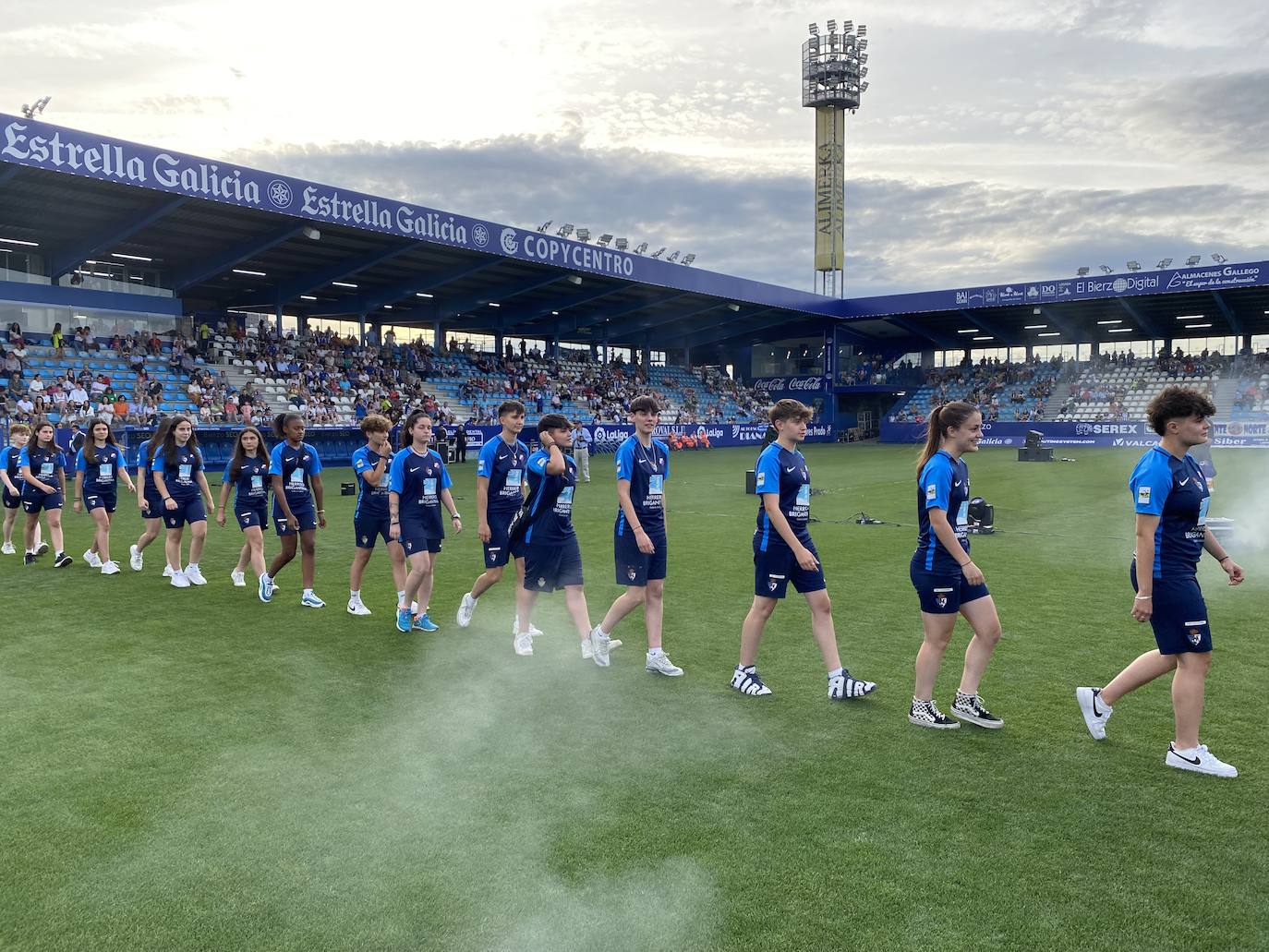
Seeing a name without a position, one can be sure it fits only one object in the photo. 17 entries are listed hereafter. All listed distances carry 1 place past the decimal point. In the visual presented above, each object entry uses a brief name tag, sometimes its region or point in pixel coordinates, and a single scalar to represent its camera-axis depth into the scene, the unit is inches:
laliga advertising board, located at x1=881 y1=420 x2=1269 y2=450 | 1578.5
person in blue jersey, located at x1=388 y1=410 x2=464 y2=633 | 308.0
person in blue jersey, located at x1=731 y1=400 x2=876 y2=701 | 229.6
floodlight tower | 2347.4
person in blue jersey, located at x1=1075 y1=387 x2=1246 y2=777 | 180.9
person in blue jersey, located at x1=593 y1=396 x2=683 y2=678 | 254.7
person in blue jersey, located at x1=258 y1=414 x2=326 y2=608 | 348.8
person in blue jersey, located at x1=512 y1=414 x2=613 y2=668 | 269.3
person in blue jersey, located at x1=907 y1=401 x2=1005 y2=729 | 201.8
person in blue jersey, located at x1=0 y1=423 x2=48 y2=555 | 445.4
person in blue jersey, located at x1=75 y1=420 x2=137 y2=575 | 429.1
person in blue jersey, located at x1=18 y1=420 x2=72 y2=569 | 443.2
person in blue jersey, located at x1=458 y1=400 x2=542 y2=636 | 292.7
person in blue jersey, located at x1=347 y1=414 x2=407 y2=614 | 321.1
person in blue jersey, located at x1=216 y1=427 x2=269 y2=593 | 357.4
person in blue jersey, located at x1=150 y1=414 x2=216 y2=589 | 391.2
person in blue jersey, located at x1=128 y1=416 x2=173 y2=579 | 393.5
